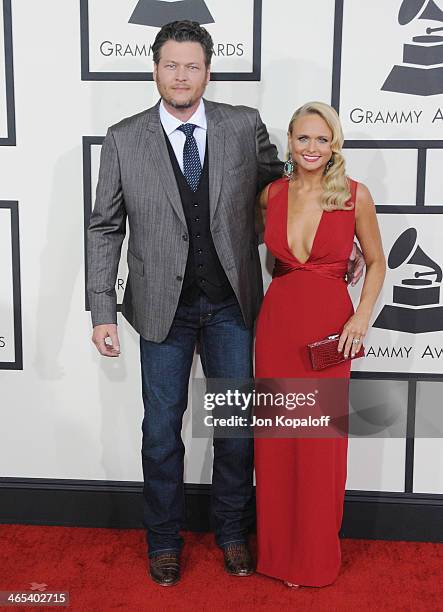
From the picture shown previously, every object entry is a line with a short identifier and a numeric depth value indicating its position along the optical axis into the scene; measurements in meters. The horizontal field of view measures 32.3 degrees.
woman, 2.39
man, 2.42
